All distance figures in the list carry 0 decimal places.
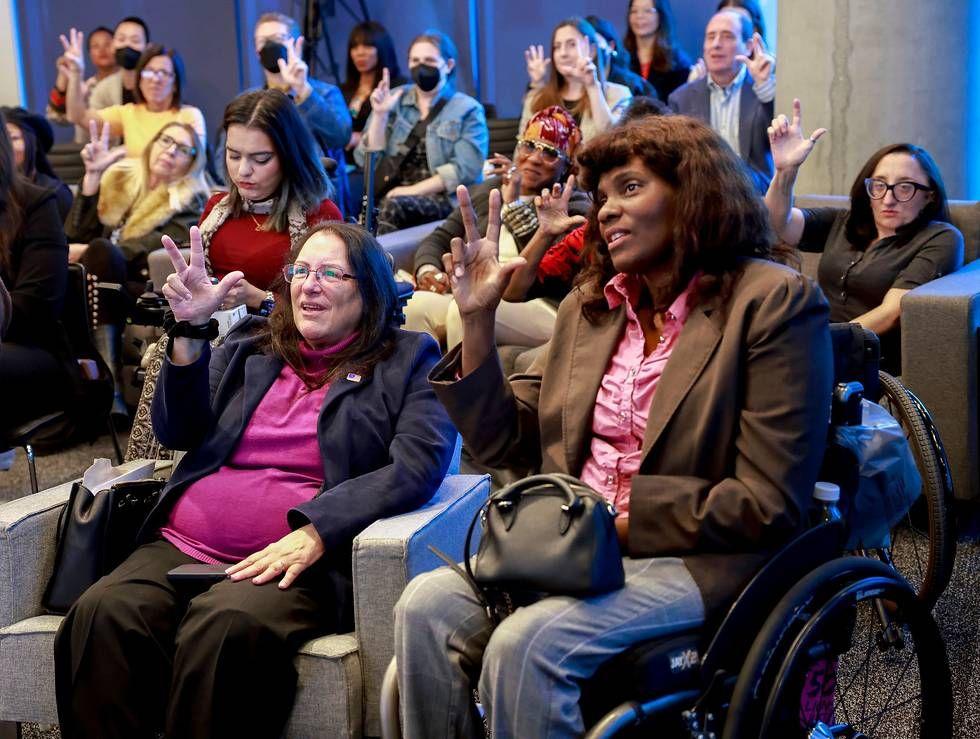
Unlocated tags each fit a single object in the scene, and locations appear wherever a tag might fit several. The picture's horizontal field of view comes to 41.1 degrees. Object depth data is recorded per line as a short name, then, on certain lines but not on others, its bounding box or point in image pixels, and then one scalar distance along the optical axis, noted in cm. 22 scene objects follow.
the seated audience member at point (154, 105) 643
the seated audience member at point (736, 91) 509
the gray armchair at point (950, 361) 350
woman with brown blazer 191
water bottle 205
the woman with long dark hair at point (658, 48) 664
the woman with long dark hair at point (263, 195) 355
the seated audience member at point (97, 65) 850
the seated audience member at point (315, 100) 608
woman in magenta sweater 229
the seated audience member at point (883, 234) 371
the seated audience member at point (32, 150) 500
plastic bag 219
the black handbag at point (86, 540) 254
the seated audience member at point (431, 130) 601
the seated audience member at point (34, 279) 373
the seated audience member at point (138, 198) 536
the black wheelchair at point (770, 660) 183
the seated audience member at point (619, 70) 607
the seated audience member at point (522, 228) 422
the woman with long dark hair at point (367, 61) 728
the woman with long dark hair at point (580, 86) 541
